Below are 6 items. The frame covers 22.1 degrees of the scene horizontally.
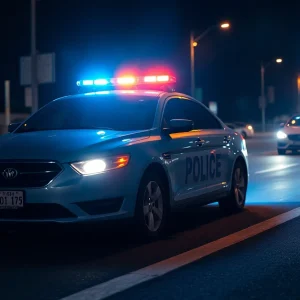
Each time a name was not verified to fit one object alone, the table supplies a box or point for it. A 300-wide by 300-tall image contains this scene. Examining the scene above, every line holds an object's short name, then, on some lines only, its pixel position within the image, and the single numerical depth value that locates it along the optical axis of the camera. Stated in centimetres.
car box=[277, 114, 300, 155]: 2595
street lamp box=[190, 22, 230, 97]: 3259
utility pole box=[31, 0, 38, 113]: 1895
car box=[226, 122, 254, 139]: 5323
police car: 727
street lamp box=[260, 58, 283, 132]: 6392
